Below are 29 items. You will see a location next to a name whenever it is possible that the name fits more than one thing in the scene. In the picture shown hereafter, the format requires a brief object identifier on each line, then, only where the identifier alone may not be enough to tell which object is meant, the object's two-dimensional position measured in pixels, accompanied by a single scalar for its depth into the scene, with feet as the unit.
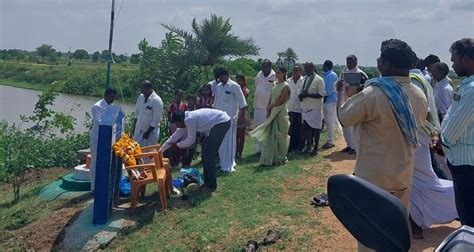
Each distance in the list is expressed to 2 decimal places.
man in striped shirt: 11.19
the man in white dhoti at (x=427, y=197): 15.48
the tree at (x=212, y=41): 66.93
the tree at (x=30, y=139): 31.27
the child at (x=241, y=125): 30.76
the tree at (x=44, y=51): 249.75
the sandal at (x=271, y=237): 16.78
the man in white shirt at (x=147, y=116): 27.43
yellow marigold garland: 21.35
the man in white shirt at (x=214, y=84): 29.75
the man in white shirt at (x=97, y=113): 25.33
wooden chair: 21.11
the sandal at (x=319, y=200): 19.58
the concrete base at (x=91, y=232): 20.03
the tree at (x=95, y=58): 228.02
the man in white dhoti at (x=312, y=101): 29.55
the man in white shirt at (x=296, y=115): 30.60
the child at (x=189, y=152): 30.30
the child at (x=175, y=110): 31.26
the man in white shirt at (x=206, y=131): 22.74
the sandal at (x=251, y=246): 16.49
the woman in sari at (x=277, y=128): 27.25
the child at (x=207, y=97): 30.90
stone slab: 25.66
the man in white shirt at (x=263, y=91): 31.49
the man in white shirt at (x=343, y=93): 28.50
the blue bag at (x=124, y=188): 24.07
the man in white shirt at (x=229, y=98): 28.49
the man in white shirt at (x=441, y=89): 21.71
